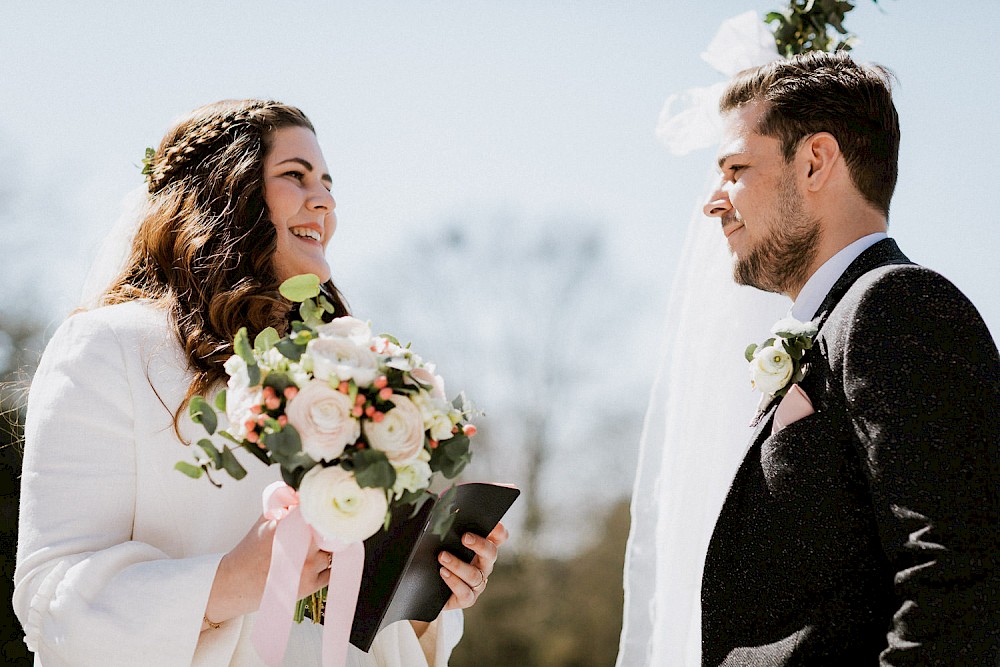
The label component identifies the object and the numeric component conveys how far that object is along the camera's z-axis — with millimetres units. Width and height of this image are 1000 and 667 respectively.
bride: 2092
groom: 1795
